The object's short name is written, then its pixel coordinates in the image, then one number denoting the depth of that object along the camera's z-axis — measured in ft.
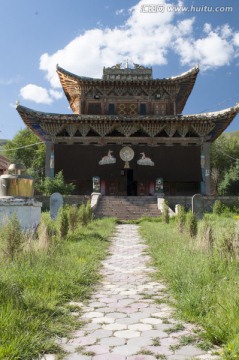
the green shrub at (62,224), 36.88
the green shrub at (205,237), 27.27
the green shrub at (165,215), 56.95
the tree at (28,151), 165.78
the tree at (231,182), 106.52
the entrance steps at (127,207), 71.00
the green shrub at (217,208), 70.08
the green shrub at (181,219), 42.09
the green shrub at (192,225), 36.27
